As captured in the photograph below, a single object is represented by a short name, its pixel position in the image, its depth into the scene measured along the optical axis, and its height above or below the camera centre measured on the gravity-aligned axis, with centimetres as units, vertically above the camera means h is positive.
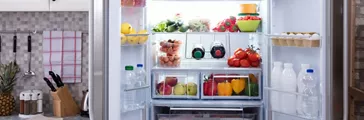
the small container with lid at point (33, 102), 287 -27
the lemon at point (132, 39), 235 +11
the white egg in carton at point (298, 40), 224 +9
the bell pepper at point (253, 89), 278 -19
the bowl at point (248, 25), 275 +21
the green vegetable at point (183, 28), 276 +19
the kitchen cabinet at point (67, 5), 272 +33
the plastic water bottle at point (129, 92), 234 -18
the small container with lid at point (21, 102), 286 -28
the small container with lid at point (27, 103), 285 -28
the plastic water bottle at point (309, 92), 227 -17
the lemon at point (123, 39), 230 +10
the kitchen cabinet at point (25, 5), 271 +33
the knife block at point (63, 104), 287 -29
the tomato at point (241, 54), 277 +3
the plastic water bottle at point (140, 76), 247 -9
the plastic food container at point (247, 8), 281 +32
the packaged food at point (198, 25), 279 +21
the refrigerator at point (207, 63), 201 -2
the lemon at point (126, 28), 236 +17
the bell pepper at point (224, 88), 279 -19
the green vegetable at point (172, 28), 274 +19
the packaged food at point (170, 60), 277 -1
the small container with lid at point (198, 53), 283 +4
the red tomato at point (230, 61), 279 -1
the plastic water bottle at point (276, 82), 249 -13
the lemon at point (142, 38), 245 +12
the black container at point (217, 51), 284 +5
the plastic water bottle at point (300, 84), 234 -13
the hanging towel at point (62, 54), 304 +4
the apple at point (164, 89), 278 -19
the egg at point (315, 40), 214 +9
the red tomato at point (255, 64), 278 -3
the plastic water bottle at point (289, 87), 241 -15
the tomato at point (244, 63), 276 -3
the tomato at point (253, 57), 277 +1
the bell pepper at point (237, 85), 280 -16
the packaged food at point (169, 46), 279 +8
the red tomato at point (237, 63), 277 -3
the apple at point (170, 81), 281 -14
